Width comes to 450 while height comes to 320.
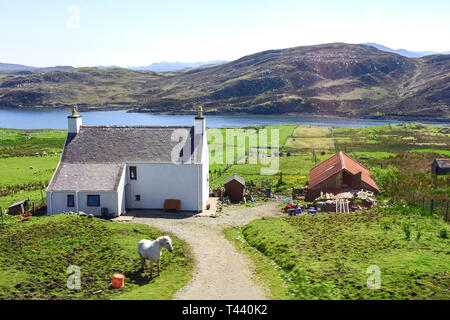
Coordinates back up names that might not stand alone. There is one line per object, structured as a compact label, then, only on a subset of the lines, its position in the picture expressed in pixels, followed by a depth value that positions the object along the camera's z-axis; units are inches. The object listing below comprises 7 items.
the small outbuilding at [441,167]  2206.0
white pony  777.6
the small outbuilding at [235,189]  1665.8
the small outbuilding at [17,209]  1385.3
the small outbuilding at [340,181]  1611.7
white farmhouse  1358.3
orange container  713.0
